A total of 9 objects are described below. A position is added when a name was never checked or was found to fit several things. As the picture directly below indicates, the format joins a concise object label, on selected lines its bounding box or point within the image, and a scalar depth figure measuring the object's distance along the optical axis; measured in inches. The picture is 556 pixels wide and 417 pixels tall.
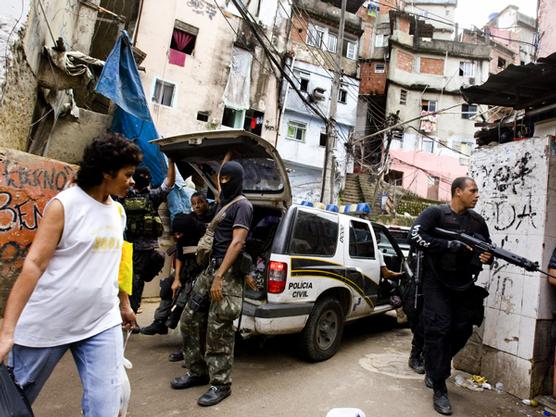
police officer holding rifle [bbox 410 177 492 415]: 126.5
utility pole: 430.9
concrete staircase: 896.9
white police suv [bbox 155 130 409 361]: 142.9
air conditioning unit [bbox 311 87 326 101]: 863.7
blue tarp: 266.5
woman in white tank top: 63.4
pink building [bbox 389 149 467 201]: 1049.5
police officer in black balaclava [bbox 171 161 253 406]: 117.8
